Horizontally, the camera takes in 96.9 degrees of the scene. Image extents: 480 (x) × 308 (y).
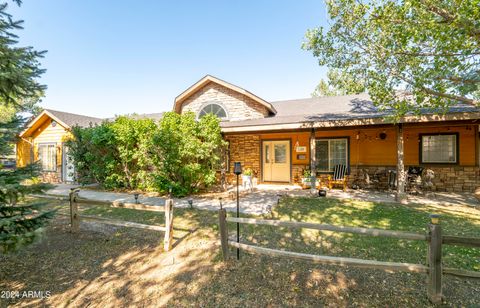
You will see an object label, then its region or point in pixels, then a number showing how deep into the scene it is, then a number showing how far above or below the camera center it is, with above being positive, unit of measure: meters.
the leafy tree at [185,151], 8.55 +0.08
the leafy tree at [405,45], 4.91 +2.97
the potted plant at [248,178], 9.98 -1.18
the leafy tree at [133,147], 9.20 +0.29
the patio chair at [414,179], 8.53 -1.08
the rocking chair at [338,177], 9.94 -1.14
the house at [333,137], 8.62 +0.74
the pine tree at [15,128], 3.13 +0.41
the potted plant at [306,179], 9.88 -1.22
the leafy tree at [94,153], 9.98 +0.01
